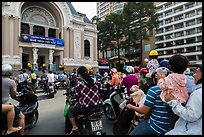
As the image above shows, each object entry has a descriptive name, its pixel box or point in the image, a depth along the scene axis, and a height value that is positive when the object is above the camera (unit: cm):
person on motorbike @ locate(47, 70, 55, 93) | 711 -50
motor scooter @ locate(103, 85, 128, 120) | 338 -80
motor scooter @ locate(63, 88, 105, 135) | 229 -92
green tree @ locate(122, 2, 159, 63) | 2062 +763
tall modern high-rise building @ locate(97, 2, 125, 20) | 5140 +2469
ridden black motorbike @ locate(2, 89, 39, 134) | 301 -87
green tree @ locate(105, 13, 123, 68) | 2155 +693
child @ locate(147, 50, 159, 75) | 348 +15
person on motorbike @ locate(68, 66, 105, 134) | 233 -44
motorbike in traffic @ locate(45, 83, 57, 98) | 663 -106
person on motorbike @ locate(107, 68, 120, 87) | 438 -39
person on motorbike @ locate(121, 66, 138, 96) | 337 -28
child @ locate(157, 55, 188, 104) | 139 -14
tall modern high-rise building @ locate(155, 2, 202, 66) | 2749 +826
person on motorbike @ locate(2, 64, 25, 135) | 247 -36
